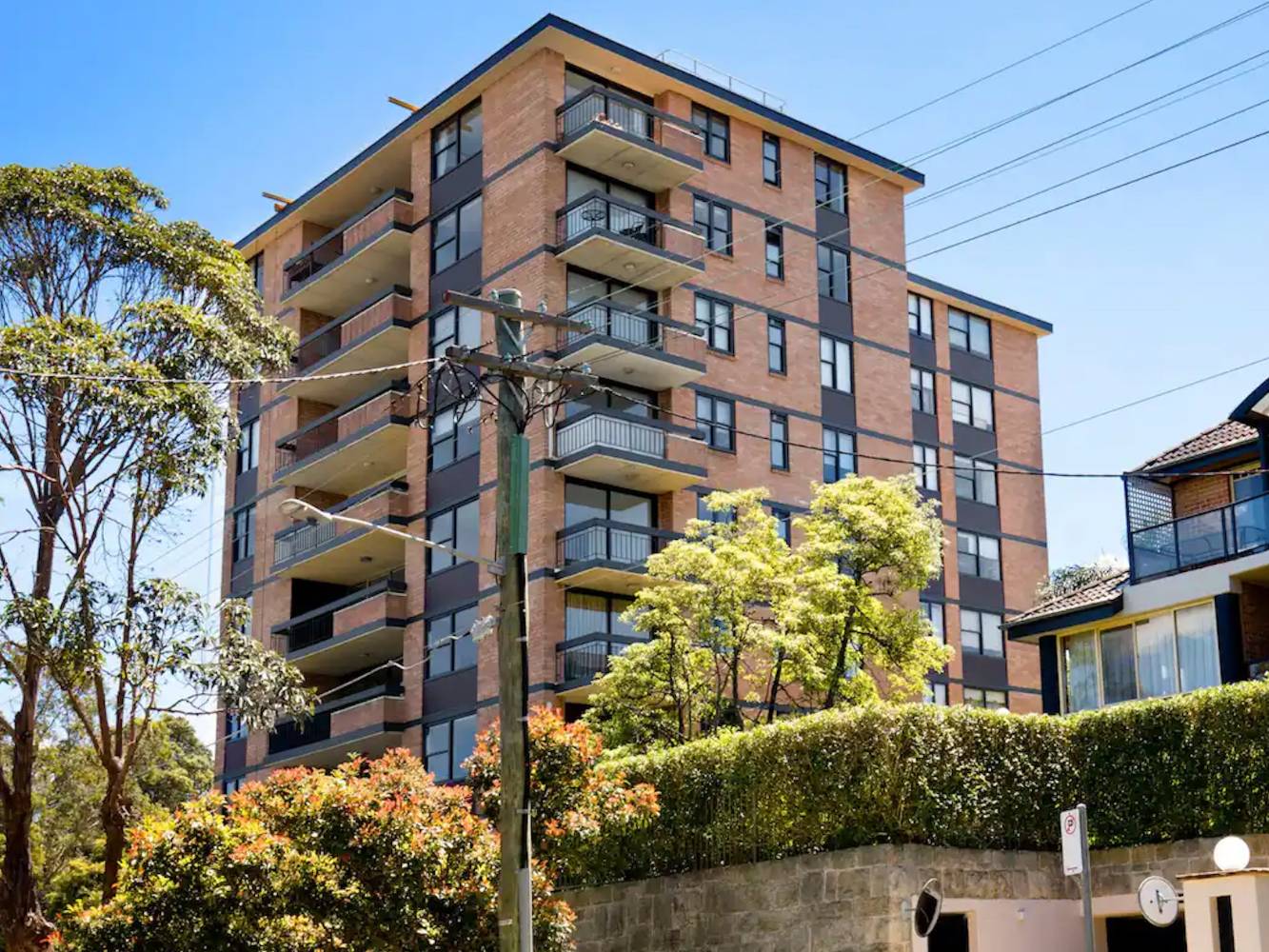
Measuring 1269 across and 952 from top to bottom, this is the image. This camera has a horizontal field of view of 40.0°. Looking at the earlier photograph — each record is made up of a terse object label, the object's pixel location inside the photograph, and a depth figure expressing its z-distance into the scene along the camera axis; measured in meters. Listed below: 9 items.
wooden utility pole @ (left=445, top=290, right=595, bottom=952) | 19.73
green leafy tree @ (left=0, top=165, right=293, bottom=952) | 32.41
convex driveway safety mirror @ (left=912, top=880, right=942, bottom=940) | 17.50
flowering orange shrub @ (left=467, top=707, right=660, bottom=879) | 24.67
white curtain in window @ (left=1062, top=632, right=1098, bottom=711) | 37.38
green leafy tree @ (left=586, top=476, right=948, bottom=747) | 39.75
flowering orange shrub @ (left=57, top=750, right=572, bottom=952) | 22.31
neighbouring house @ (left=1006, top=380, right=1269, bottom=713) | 34.47
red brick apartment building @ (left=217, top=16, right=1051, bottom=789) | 47.22
